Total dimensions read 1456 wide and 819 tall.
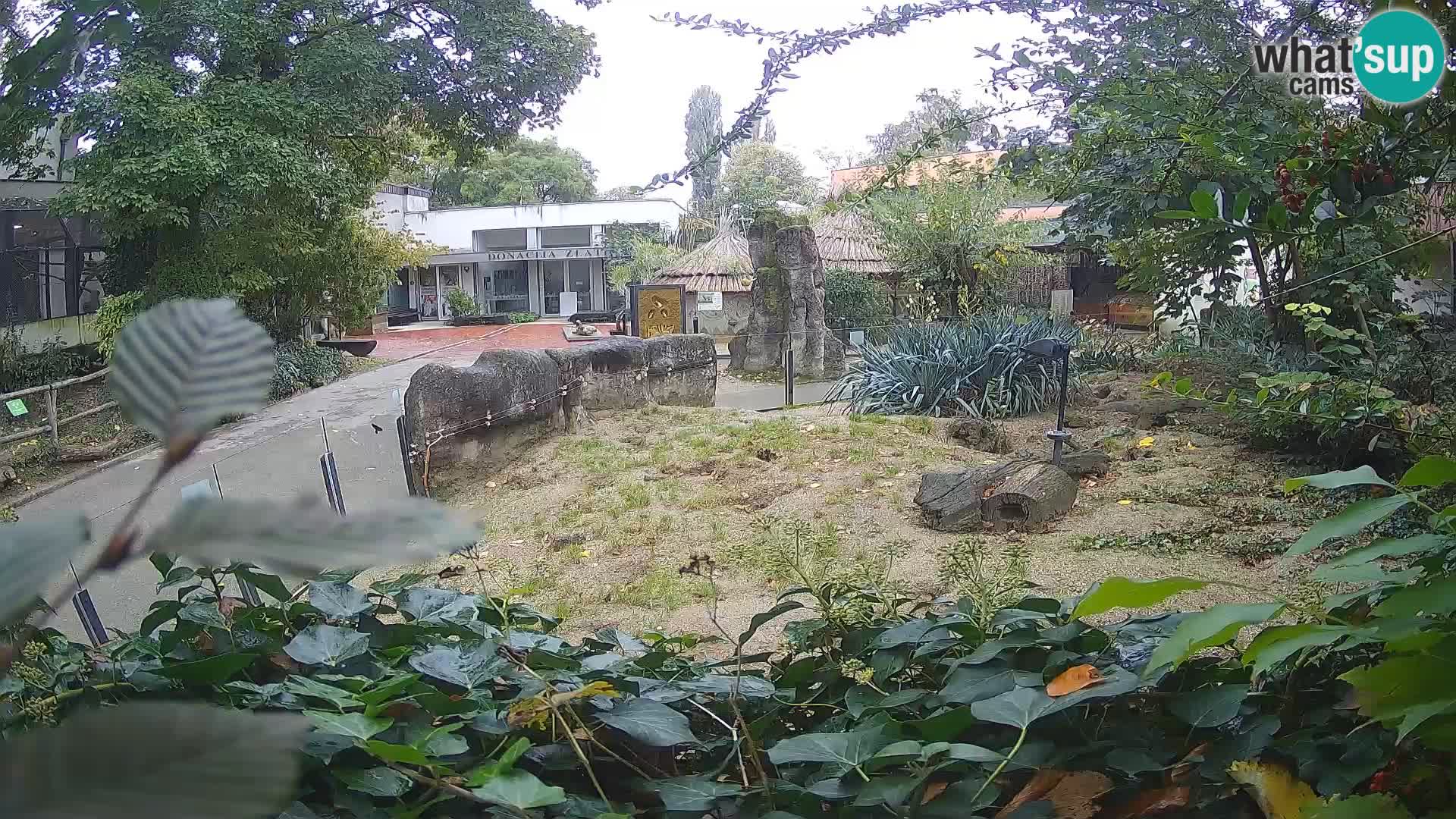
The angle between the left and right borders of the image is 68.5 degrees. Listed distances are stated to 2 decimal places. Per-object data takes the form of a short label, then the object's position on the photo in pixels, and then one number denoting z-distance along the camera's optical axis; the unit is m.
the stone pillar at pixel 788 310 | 12.80
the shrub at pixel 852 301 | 15.96
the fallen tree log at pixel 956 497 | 4.19
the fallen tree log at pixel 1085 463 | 4.90
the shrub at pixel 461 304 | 23.22
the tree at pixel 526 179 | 31.62
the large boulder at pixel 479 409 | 5.65
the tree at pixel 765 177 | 28.33
